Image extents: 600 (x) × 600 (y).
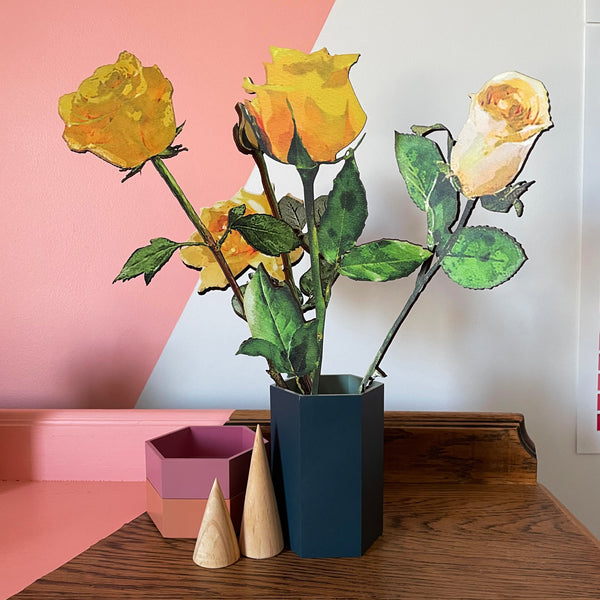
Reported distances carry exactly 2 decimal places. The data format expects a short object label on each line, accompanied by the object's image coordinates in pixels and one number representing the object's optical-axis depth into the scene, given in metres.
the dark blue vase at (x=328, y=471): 0.59
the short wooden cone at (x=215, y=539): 0.59
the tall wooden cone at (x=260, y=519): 0.61
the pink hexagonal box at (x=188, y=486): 0.64
